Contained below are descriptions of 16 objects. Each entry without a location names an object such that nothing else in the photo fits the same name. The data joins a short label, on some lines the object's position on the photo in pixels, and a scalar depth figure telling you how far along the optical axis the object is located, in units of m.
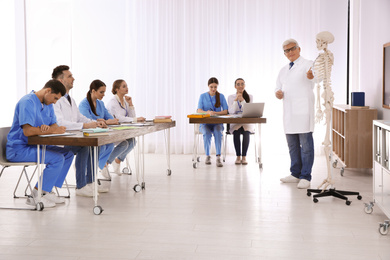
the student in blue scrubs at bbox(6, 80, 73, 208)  4.03
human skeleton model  4.50
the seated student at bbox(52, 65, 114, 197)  4.59
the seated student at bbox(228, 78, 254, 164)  6.81
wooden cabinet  5.69
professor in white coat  5.12
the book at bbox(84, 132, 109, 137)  3.91
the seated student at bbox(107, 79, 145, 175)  5.61
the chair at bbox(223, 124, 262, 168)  6.93
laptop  6.01
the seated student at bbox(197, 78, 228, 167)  6.86
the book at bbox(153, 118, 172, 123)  5.48
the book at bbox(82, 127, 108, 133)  4.07
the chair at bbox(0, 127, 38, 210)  4.15
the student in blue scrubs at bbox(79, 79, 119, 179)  5.23
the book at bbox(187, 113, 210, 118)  6.09
